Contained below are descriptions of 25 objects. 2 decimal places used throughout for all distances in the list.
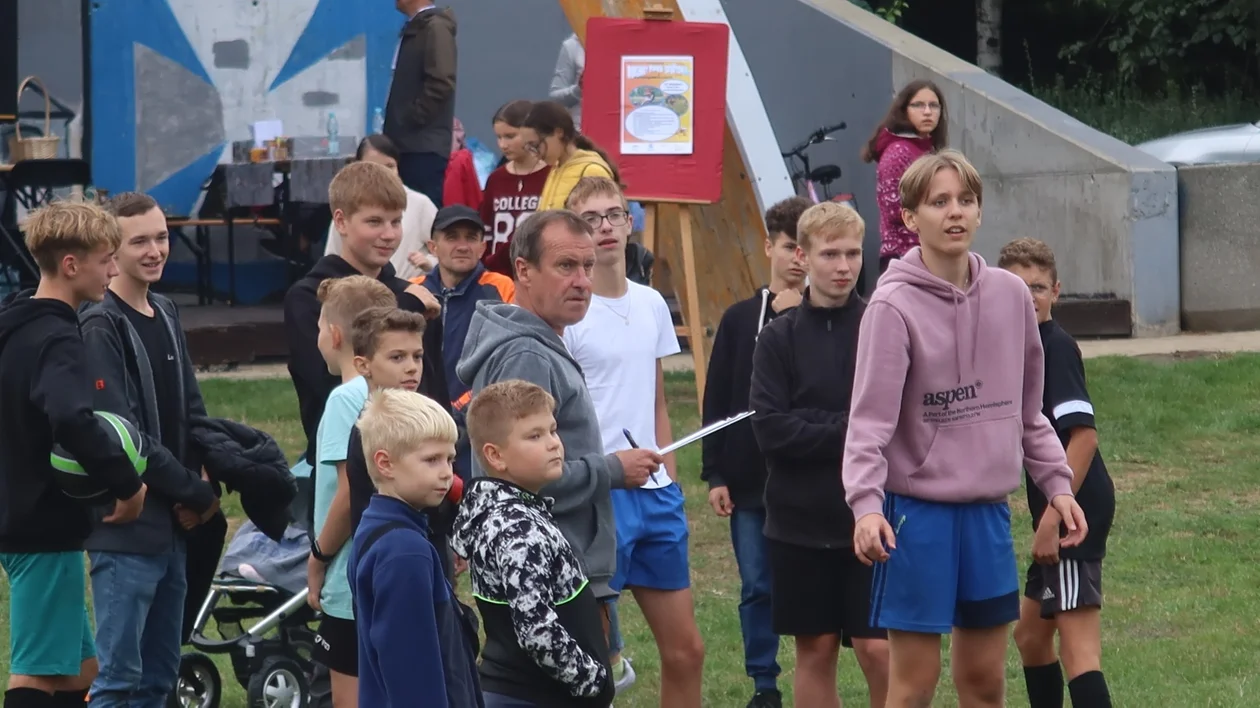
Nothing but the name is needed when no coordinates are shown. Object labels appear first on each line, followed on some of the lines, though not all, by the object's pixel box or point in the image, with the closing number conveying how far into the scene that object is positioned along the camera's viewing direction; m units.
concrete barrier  26.64
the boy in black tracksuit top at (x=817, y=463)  11.42
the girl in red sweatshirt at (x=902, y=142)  20.53
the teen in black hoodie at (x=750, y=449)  13.22
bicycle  29.66
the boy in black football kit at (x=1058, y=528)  11.29
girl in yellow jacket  16.16
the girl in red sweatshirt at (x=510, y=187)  16.62
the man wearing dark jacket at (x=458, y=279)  13.91
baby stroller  13.04
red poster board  20.69
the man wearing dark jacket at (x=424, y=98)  20.12
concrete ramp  26.66
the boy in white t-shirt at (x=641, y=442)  11.75
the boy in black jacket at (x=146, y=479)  10.96
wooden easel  20.31
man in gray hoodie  9.98
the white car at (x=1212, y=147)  29.44
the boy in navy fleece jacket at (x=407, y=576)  8.42
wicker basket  26.86
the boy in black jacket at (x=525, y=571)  8.87
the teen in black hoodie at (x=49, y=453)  10.47
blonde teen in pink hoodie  9.98
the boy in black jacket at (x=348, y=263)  12.09
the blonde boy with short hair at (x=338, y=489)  10.59
